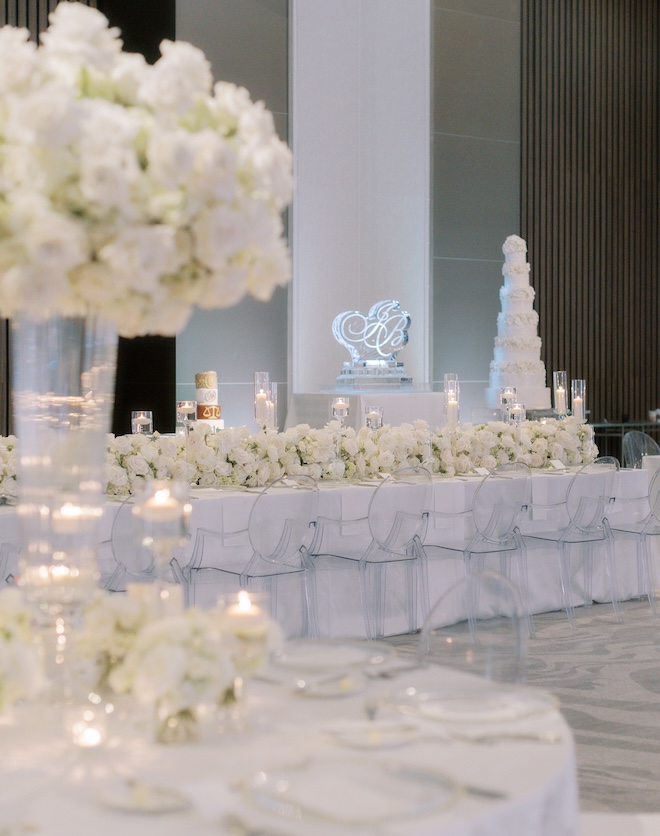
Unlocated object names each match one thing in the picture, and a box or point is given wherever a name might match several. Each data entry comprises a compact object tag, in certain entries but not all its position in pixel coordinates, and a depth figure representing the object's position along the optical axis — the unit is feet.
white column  38.99
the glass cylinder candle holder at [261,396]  22.86
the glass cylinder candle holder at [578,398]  26.16
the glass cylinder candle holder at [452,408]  24.99
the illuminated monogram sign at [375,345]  36.06
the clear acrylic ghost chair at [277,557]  17.74
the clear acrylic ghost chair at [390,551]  19.15
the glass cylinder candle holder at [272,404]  22.74
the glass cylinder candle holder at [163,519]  6.63
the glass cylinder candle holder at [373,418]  22.34
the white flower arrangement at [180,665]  5.91
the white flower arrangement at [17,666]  6.13
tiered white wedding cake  38.60
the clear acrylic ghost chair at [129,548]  15.89
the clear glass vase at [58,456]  6.54
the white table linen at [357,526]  18.31
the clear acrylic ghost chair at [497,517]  20.49
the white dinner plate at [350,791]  5.17
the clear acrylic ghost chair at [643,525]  23.35
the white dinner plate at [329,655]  7.23
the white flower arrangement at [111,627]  6.66
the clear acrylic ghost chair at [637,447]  28.09
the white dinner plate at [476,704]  6.50
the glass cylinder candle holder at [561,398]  27.48
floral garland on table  18.81
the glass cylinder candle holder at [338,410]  22.54
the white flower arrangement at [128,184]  5.79
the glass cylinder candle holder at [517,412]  24.57
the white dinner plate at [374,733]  6.07
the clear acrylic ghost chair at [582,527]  22.11
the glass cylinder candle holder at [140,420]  20.48
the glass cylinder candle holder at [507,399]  25.36
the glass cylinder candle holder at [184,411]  21.43
